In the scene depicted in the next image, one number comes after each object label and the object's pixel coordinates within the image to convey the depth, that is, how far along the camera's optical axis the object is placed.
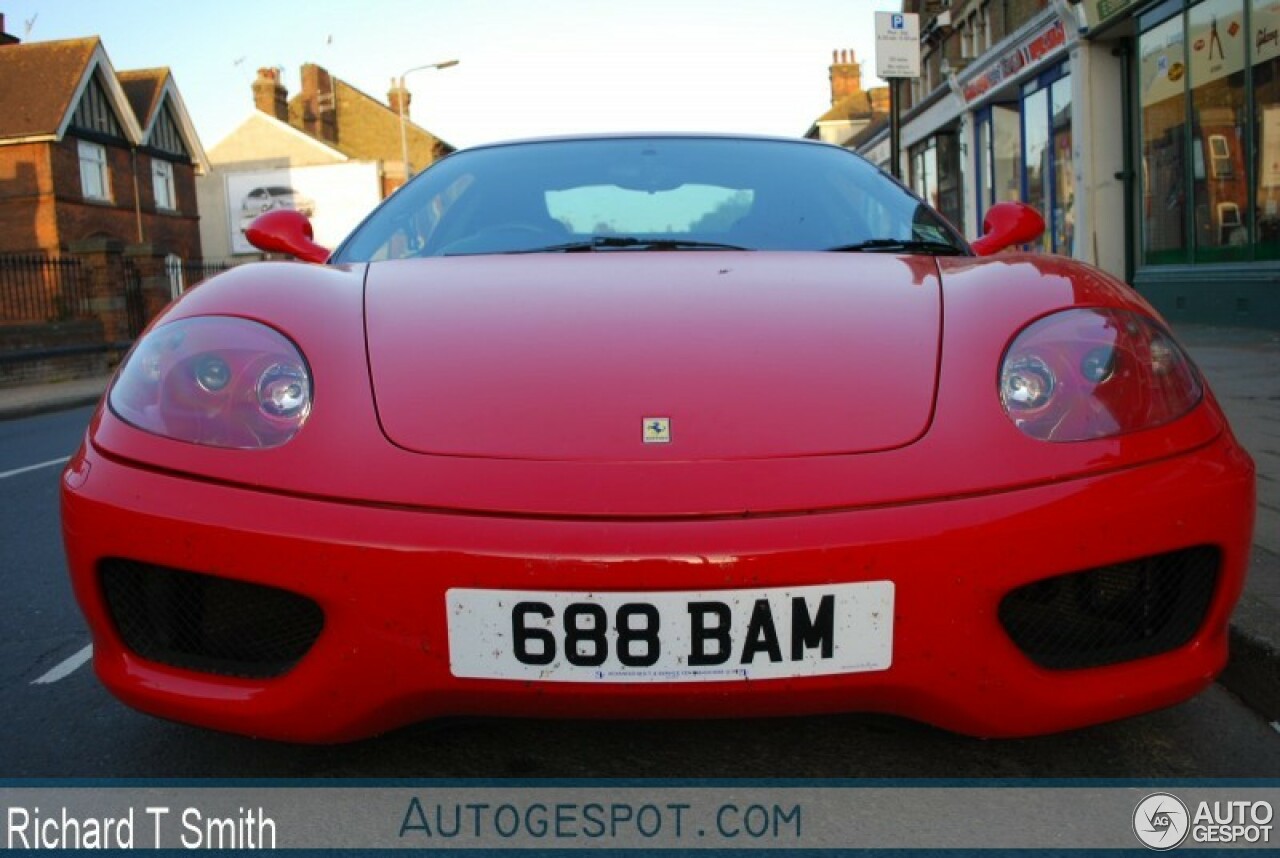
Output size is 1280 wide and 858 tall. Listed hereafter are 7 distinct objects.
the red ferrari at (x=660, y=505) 1.50
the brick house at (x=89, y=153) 26.84
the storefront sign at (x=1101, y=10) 13.09
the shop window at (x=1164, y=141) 12.07
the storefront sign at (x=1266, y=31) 9.61
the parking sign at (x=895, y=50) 8.50
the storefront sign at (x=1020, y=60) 15.23
